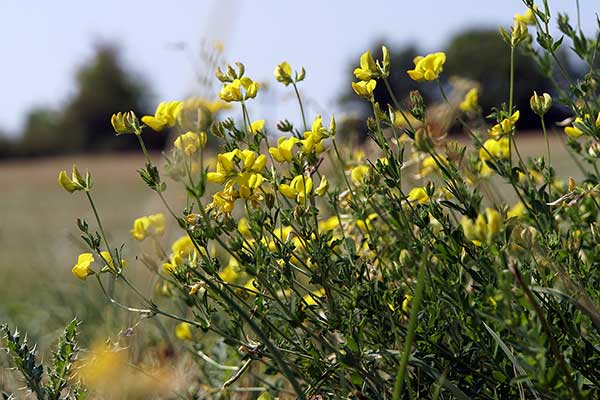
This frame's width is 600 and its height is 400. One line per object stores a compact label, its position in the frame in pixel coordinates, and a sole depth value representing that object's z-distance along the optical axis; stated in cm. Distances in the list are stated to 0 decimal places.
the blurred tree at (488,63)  3075
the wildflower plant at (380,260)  150
